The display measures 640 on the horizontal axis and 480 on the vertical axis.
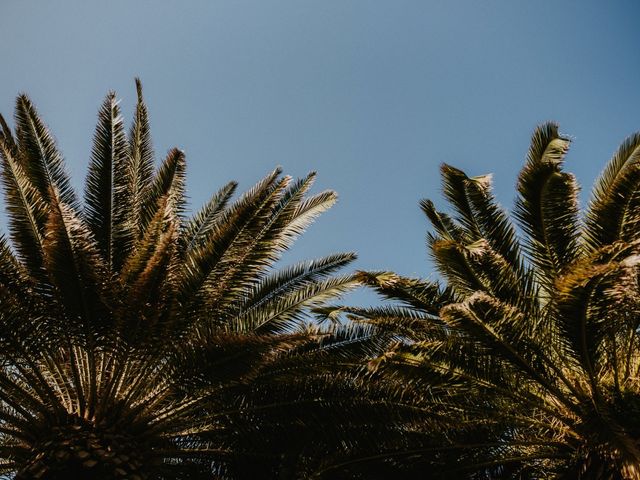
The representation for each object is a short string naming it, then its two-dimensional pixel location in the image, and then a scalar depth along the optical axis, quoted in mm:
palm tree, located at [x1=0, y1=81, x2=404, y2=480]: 6574
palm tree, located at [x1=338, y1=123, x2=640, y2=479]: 6684
